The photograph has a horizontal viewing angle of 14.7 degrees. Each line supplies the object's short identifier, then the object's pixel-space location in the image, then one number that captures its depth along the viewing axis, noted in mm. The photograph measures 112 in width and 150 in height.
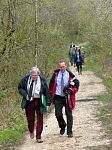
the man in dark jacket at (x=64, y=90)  10336
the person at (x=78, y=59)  27684
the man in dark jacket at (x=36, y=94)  9883
